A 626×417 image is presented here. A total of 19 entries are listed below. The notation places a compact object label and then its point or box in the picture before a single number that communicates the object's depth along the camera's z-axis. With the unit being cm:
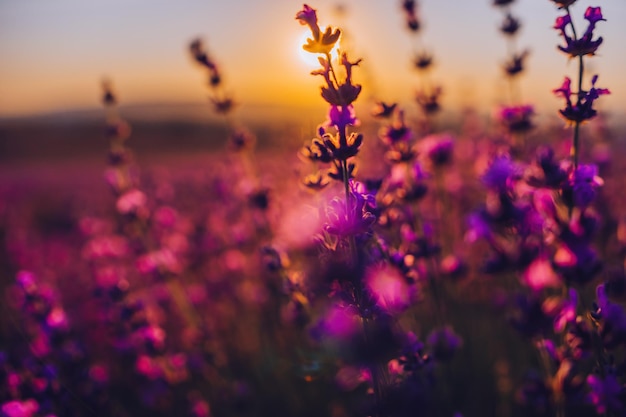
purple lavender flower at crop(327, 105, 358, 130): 35
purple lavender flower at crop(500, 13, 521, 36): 49
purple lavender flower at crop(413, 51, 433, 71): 52
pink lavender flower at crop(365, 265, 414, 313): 35
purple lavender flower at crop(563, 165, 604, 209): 36
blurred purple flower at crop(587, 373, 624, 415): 35
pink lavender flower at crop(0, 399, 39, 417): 41
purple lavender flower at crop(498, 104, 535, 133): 48
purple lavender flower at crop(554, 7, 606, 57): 37
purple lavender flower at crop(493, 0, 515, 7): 48
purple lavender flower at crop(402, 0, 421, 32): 50
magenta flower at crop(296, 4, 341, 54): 33
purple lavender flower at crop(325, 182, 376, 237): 34
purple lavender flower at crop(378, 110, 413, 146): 45
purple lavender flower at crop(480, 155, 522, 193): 38
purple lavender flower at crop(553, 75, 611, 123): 36
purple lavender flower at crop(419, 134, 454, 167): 50
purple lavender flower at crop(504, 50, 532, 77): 49
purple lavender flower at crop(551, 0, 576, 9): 36
